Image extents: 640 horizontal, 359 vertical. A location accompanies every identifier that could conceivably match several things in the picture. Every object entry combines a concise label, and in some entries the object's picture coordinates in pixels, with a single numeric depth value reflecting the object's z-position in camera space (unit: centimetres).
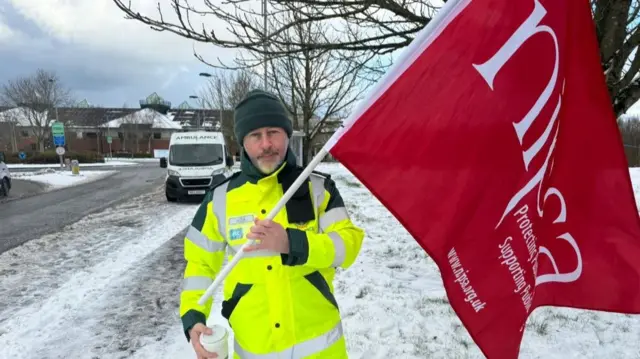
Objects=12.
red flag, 160
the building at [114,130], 6066
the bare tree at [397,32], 329
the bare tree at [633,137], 3042
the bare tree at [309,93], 1219
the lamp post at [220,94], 2525
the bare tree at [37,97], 4162
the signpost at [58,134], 2480
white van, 1310
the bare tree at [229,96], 2109
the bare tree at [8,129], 5150
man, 177
